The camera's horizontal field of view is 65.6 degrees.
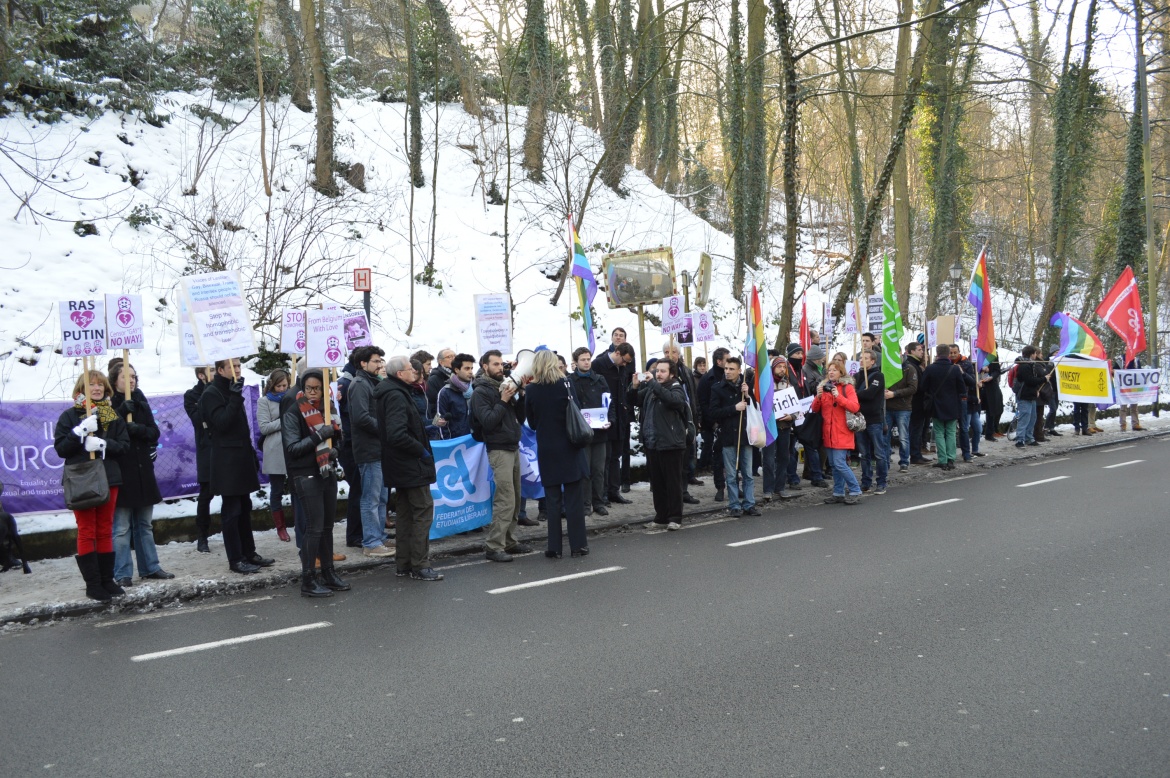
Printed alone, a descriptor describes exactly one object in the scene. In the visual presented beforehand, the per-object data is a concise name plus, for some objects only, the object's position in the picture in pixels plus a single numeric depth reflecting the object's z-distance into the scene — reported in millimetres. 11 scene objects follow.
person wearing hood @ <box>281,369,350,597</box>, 7887
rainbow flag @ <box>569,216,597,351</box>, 13406
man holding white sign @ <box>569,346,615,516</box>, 11641
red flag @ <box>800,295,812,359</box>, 16812
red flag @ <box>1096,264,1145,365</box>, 19406
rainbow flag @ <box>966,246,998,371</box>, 16688
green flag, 13898
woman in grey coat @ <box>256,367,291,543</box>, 9609
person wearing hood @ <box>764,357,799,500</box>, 12648
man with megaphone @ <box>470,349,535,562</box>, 9078
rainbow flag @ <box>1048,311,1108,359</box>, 18844
